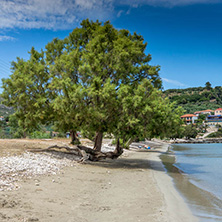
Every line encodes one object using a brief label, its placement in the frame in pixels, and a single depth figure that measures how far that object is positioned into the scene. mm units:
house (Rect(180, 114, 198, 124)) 196625
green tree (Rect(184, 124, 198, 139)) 158612
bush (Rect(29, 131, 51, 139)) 44000
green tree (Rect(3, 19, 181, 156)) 18094
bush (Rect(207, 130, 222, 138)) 166325
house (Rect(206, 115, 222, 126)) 191000
